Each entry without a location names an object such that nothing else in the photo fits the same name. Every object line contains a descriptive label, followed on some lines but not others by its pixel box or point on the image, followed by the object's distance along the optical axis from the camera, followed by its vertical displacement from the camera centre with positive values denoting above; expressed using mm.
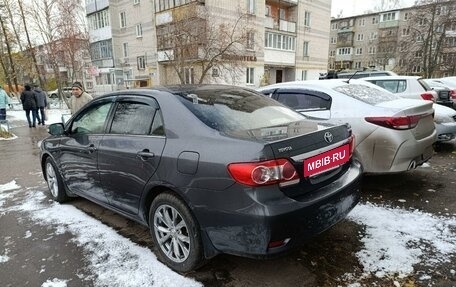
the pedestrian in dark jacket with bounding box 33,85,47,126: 13109 -1313
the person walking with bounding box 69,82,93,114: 6844 -587
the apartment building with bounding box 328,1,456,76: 31266 +3279
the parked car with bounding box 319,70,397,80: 12328 -369
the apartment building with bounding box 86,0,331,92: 20875 +2293
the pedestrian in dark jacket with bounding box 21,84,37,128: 12758 -1171
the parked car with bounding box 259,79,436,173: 3906 -705
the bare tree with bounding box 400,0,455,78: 30125 +2595
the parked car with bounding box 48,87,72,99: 33875 -2643
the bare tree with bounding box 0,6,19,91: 22292 +2026
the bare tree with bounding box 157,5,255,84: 18297 +1413
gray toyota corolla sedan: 2213 -805
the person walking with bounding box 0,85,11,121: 11914 -1293
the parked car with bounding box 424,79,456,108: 10695 -1128
